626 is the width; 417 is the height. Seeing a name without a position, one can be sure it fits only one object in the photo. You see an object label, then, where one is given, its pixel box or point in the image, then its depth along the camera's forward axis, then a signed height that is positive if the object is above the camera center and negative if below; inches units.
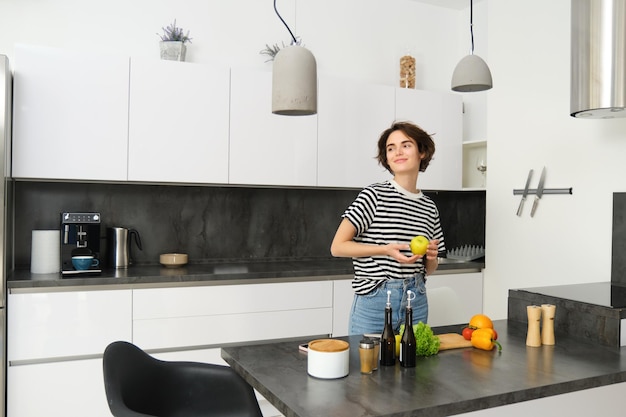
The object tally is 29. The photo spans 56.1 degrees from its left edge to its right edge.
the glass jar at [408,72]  162.6 +37.0
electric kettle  131.6 -10.6
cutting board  74.7 -17.5
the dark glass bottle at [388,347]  67.1 -16.3
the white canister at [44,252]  120.0 -10.9
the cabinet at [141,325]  108.9 -25.3
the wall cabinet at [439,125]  156.1 +21.9
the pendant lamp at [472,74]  94.0 +21.3
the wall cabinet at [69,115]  117.3 +17.4
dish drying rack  156.2 -12.9
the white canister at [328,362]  61.4 -16.6
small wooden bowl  136.4 -13.7
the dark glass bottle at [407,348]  66.2 -16.2
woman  87.3 -4.6
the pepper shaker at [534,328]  77.2 -16.0
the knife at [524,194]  133.3 +2.8
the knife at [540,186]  130.2 +4.7
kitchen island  54.5 -18.4
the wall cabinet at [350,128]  144.8 +19.0
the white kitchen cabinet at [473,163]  163.3 +12.3
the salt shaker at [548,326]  78.1 -15.8
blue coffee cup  119.8 -12.8
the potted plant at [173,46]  134.3 +35.5
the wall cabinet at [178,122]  126.7 +17.6
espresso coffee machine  120.7 -8.1
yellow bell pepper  73.7 -16.8
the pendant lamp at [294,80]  74.5 +15.7
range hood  90.2 +23.8
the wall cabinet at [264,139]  135.8 +15.0
